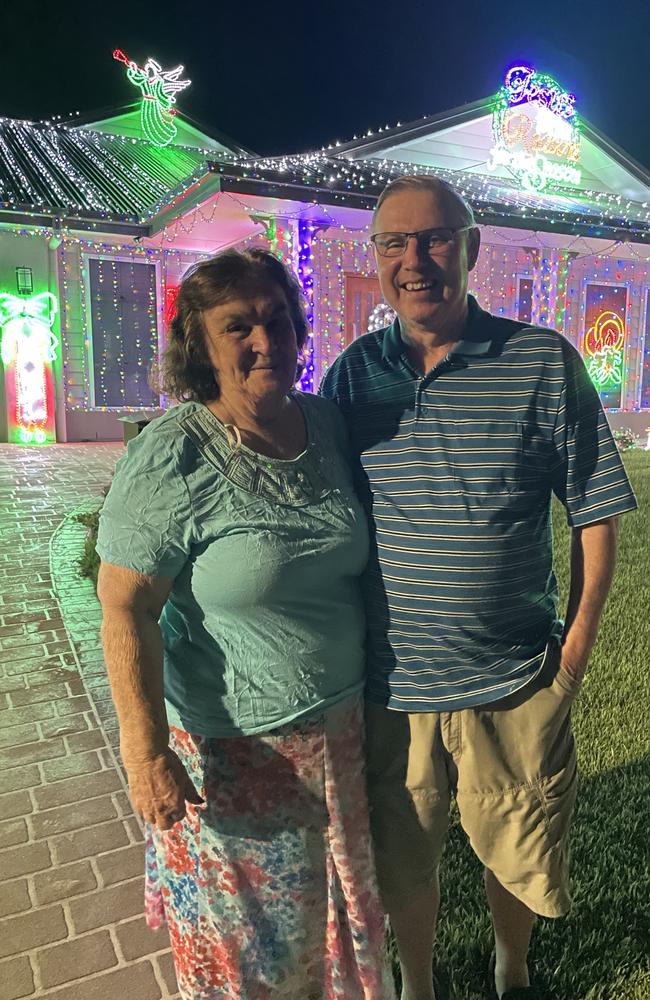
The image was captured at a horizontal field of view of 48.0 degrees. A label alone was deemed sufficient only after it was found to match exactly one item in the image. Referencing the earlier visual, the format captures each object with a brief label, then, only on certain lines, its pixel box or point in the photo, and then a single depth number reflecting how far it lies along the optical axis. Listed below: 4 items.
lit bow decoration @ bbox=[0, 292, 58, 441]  11.73
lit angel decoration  13.91
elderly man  1.70
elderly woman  1.52
